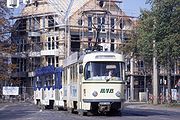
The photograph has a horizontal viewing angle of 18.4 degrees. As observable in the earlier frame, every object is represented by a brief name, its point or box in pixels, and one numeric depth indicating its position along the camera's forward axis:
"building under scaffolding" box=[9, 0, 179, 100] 87.69
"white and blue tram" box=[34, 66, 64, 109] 39.75
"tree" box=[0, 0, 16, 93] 47.76
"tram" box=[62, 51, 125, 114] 29.02
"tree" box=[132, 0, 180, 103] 48.31
